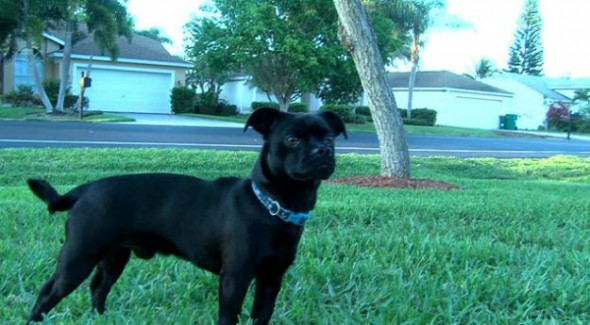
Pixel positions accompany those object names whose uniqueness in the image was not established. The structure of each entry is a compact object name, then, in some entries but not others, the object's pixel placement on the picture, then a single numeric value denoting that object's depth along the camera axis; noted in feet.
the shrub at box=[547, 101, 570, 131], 176.43
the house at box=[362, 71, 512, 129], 164.45
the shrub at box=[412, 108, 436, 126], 146.30
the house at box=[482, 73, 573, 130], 187.01
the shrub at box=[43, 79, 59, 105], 109.19
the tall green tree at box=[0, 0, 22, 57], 87.71
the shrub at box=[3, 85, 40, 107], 104.83
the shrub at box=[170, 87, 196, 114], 125.39
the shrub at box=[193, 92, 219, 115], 129.49
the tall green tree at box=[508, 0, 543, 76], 277.23
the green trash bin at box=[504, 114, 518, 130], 167.27
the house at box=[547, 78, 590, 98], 224.12
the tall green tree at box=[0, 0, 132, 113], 89.66
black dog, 9.80
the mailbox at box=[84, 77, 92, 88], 85.44
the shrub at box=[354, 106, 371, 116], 147.54
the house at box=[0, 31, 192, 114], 115.14
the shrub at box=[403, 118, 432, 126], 134.41
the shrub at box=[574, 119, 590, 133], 166.91
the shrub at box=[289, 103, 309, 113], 123.53
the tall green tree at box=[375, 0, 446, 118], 133.39
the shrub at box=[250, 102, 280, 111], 127.85
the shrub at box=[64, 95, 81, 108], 109.50
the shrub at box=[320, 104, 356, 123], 118.11
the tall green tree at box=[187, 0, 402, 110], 100.73
